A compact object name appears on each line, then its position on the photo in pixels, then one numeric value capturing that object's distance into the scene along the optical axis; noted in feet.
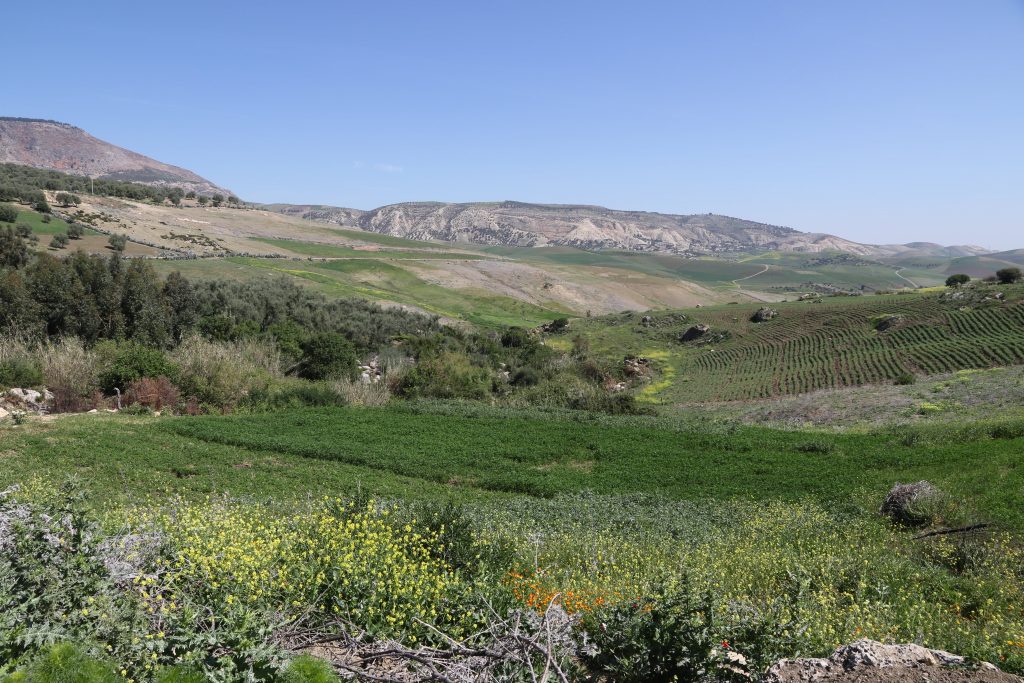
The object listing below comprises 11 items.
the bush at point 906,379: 141.90
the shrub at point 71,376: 79.51
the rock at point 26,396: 76.74
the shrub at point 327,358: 119.96
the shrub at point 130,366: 85.92
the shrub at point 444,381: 120.16
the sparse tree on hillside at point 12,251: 120.98
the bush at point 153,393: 84.74
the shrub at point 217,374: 92.53
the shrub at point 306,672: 14.67
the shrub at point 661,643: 17.70
